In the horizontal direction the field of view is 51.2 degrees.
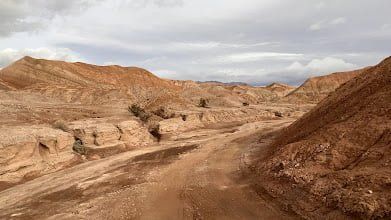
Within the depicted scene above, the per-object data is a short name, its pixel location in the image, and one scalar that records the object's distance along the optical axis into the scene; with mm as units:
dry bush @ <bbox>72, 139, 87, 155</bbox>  27578
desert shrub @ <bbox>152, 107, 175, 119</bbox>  43541
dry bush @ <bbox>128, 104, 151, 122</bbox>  39344
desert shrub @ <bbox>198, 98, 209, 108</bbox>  56438
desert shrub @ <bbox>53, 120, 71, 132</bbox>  29138
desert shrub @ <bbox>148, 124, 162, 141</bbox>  34575
